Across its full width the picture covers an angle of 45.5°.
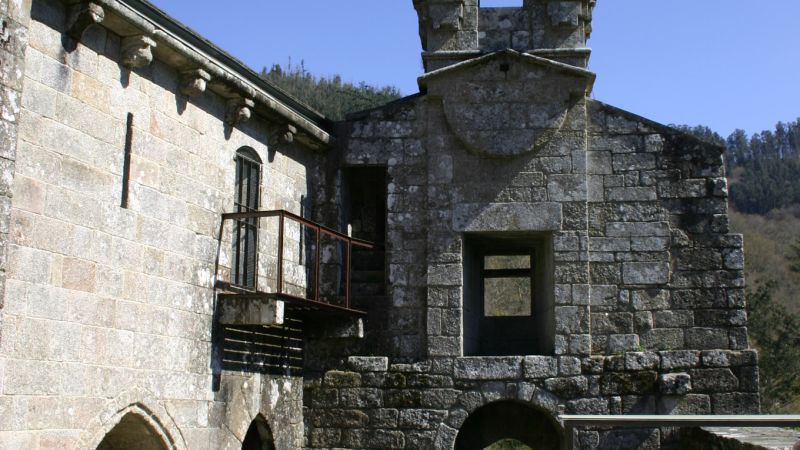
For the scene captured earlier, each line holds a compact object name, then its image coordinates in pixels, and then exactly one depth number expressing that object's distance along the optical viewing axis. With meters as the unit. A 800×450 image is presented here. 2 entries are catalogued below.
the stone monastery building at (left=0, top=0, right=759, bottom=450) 7.99
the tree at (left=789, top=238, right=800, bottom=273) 28.67
